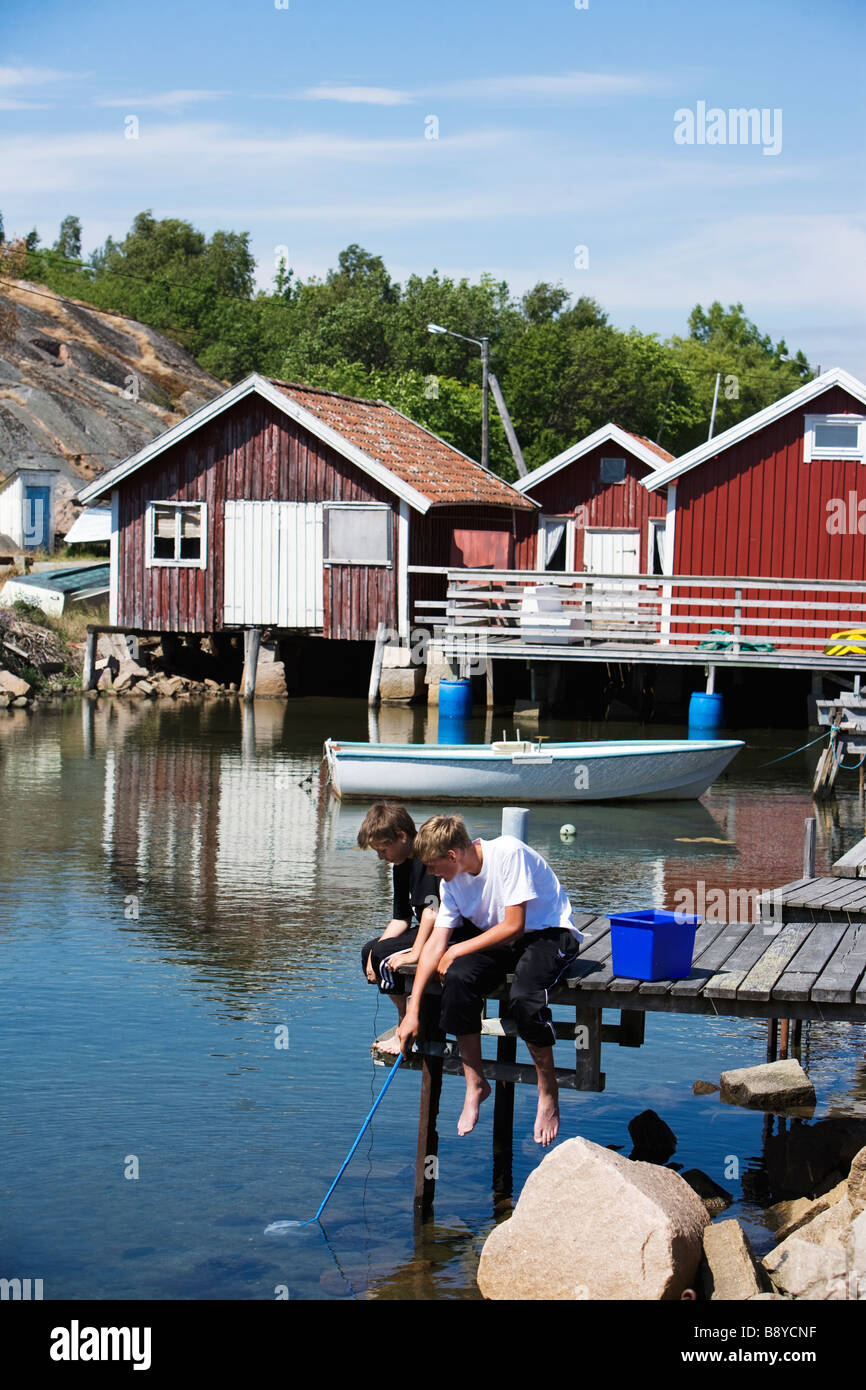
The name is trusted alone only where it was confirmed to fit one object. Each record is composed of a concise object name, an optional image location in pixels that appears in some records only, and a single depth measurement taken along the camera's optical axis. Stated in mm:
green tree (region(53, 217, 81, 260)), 115006
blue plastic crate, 8297
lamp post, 43656
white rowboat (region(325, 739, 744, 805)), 20766
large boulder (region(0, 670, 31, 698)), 33219
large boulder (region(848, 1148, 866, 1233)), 7645
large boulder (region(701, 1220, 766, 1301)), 7219
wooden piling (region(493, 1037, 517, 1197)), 9016
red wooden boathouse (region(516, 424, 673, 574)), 40719
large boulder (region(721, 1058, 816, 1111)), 9922
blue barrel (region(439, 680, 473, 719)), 30000
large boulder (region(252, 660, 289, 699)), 35094
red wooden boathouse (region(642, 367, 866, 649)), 30969
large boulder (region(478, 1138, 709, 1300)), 7152
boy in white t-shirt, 8141
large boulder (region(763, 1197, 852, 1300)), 7188
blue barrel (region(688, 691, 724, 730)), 28922
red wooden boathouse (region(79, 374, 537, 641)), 33312
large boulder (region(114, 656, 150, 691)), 35719
